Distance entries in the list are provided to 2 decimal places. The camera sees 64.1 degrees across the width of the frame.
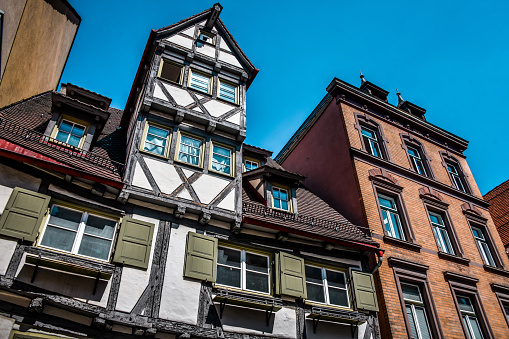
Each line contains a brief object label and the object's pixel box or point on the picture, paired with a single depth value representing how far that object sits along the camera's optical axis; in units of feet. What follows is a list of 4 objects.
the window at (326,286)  37.60
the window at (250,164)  52.42
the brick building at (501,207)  72.23
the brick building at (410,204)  43.32
